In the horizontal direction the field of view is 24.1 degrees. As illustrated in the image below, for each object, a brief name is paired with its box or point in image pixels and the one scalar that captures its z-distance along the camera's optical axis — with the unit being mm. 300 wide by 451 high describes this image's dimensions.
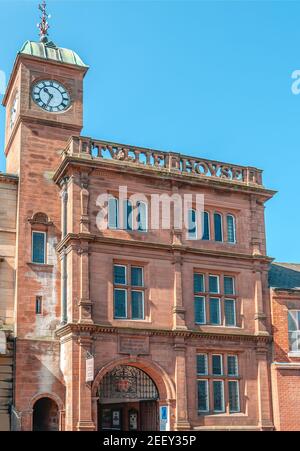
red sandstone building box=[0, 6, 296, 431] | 28953
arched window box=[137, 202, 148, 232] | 31062
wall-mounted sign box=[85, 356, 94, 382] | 27328
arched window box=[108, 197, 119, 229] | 30469
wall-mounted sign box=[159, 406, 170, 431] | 29102
